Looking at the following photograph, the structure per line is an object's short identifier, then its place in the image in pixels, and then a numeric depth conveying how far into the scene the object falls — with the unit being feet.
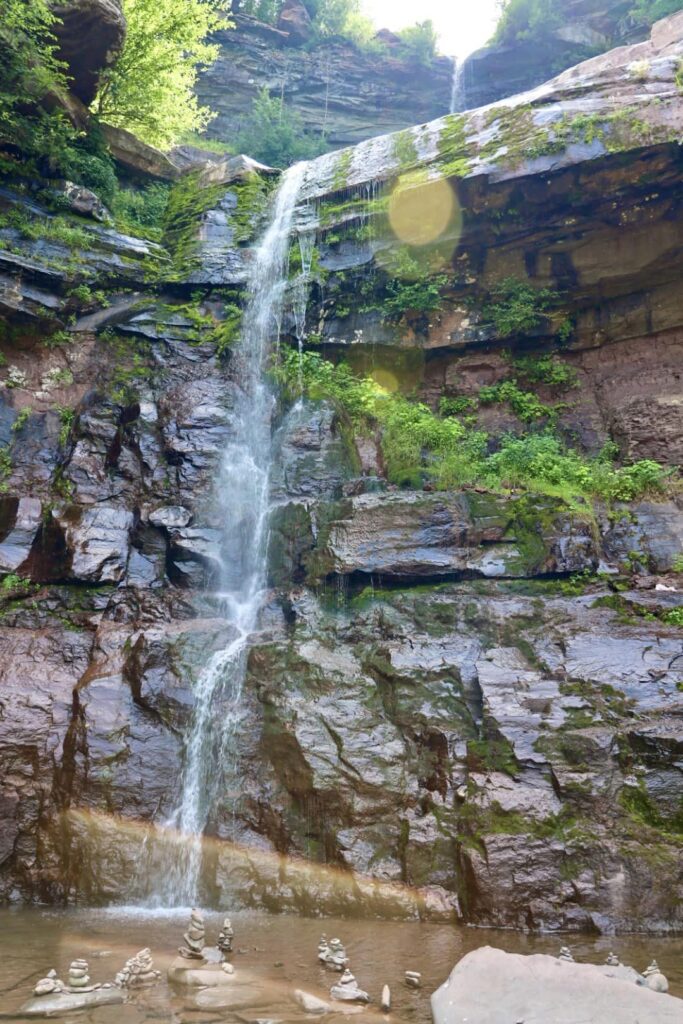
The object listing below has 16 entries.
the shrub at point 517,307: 48.62
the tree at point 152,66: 59.77
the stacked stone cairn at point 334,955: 18.06
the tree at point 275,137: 85.81
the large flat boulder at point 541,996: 12.91
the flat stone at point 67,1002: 14.35
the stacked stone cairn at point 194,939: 17.69
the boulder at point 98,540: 36.37
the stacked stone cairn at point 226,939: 19.03
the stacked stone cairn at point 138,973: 15.93
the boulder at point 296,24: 101.09
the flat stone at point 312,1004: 14.88
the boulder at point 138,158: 58.95
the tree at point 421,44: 97.96
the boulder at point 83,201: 49.57
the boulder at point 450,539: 33.35
